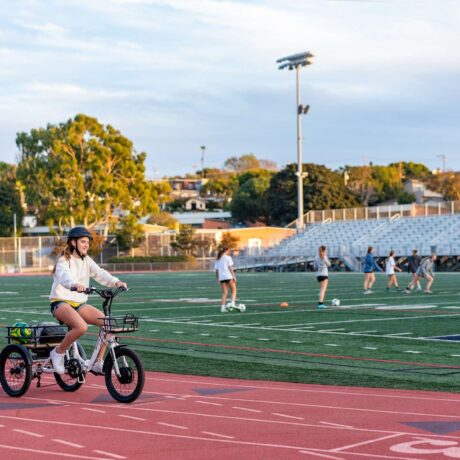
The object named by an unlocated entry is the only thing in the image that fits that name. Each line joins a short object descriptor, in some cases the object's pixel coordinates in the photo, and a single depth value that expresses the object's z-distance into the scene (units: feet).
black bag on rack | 36.40
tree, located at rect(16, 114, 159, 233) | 288.30
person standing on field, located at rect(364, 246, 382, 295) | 114.32
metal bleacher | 223.10
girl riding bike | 34.55
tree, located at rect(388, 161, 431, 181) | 502.38
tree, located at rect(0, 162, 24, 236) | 346.74
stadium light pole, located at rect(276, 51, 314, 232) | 262.67
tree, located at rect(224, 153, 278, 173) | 631.56
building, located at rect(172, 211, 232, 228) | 407.44
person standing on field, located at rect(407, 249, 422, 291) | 134.23
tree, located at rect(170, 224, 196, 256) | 292.38
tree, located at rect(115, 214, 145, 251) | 295.07
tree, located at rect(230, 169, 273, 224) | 387.96
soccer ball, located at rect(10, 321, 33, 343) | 36.35
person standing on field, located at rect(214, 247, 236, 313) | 85.30
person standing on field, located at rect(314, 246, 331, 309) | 88.79
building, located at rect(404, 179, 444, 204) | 437.58
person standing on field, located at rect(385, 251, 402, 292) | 124.83
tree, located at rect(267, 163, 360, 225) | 342.64
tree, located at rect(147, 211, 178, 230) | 370.73
